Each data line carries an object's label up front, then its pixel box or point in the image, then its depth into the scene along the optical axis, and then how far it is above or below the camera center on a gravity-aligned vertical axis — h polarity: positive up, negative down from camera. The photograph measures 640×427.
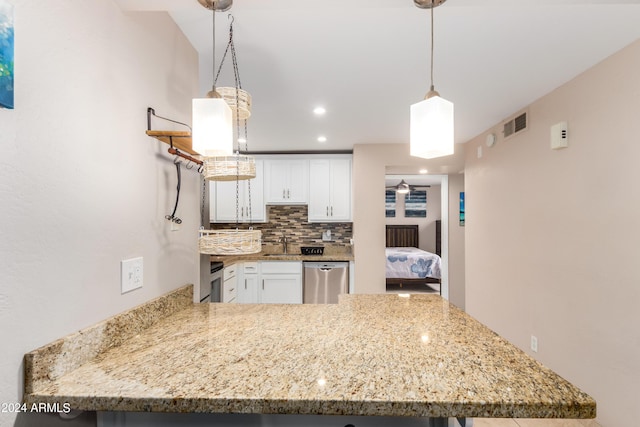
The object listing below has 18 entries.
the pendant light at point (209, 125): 1.05 +0.32
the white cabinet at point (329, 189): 4.36 +0.39
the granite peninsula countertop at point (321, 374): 0.71 -0.44
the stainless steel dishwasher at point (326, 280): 4.02 -0.88
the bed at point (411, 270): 5.86 -1.07
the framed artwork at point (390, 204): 8.02 +0.31
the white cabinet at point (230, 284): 3.42 -0.84
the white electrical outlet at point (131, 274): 1.09 -0.22
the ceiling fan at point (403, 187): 6.90 +0.74
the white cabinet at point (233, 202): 4.43 +0.20
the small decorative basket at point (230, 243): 1.21 -0.11
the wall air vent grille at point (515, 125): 2.69 +0.86
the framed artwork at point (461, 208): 4.79 +0.12
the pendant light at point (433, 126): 1.03 +0.32
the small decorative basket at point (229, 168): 1.33 +0.21
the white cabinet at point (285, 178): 4.42 +0.56
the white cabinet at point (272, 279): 4.05 -0.86
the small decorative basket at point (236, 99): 1.35 +0.54
